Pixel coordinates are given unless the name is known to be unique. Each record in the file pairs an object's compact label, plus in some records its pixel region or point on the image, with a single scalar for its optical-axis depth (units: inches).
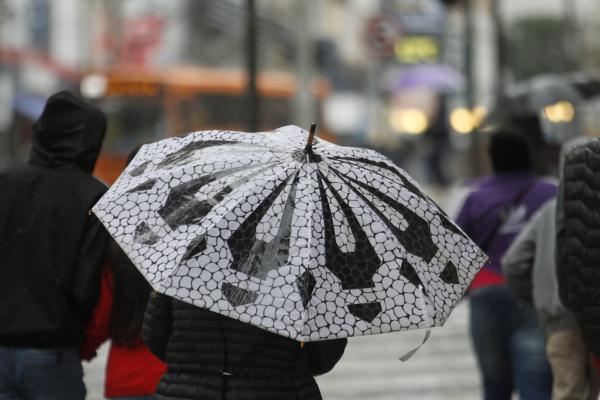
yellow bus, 2573.8
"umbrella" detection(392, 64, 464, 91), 3422.7
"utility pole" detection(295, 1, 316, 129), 2004.2
